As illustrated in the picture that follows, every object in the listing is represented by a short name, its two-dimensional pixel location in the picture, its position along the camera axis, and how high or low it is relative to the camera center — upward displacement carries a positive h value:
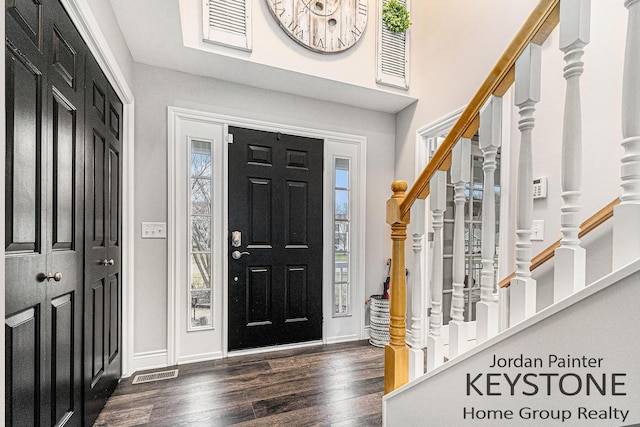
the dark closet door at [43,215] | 0.90 -0.03
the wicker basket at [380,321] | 2.81 -1.04
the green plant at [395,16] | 2.72 +1.72
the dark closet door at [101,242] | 1.51 -0.20
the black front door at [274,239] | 2.59 -0.27
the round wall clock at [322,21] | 2.39 +1.53
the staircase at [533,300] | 0.70 -0.25
